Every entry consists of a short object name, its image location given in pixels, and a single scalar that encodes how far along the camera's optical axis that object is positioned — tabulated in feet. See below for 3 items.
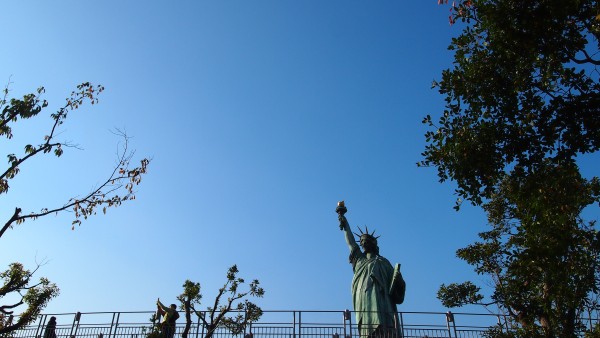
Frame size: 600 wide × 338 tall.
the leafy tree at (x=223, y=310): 47.97
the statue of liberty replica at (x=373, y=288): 50.98
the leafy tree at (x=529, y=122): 29.73
